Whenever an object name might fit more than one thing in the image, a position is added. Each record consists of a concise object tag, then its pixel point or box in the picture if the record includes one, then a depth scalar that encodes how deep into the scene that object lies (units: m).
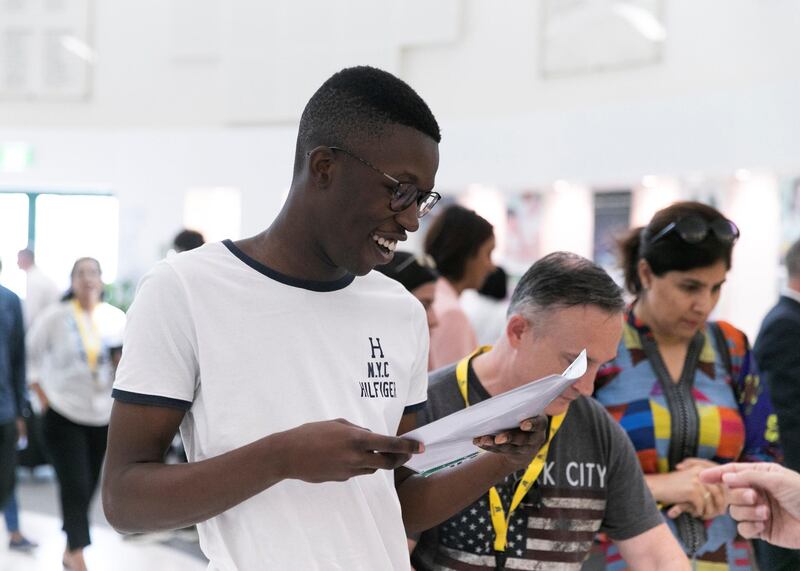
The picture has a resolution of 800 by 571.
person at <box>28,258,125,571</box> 6.09
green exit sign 15.02
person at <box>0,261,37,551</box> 5.94
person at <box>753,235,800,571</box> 3.84
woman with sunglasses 2.86
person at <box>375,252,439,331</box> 4.03
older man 2.29
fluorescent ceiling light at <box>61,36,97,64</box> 15.15
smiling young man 1.49
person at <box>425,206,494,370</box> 4.93
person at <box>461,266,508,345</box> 6.01
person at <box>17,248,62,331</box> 11.25
